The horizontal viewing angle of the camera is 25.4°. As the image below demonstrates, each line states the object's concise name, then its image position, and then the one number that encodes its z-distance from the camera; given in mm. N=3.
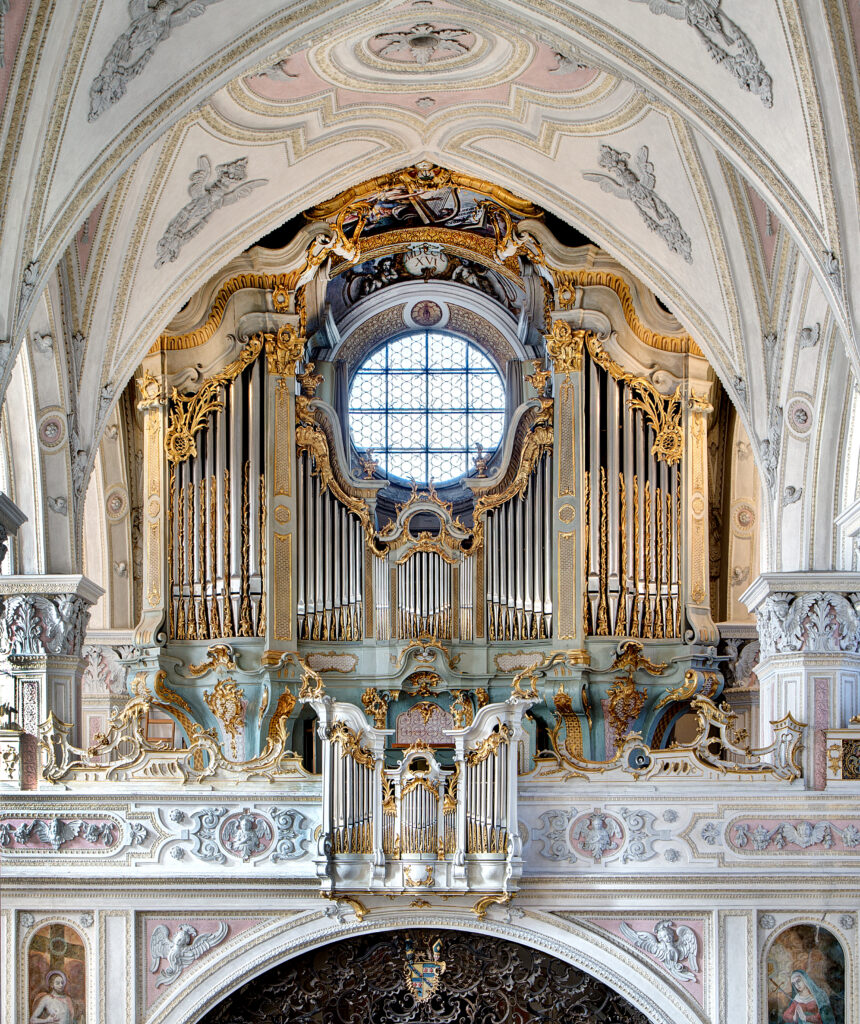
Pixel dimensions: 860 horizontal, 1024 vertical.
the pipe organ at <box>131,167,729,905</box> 19141
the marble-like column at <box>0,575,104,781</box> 17266
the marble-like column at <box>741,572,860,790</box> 17062
